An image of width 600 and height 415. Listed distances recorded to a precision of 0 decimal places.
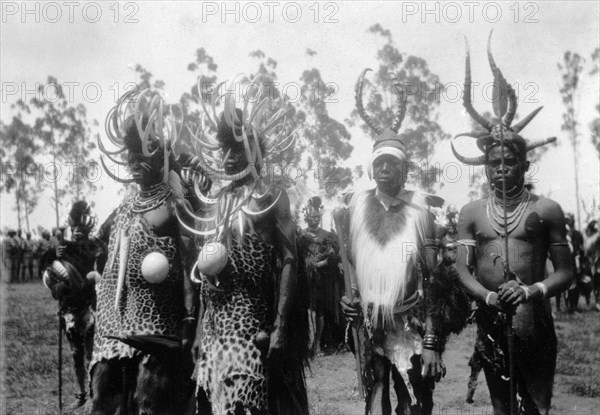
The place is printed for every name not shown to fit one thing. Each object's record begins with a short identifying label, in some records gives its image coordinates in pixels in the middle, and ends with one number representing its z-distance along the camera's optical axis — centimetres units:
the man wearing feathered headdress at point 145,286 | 426
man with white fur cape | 427
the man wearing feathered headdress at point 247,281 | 397
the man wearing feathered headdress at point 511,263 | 405
